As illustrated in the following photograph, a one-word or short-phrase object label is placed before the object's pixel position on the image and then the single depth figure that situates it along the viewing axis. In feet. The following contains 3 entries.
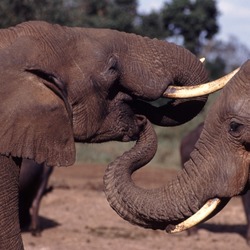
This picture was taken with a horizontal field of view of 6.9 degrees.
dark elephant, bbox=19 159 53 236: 89.19
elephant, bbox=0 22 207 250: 45.54
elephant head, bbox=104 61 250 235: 42.34
